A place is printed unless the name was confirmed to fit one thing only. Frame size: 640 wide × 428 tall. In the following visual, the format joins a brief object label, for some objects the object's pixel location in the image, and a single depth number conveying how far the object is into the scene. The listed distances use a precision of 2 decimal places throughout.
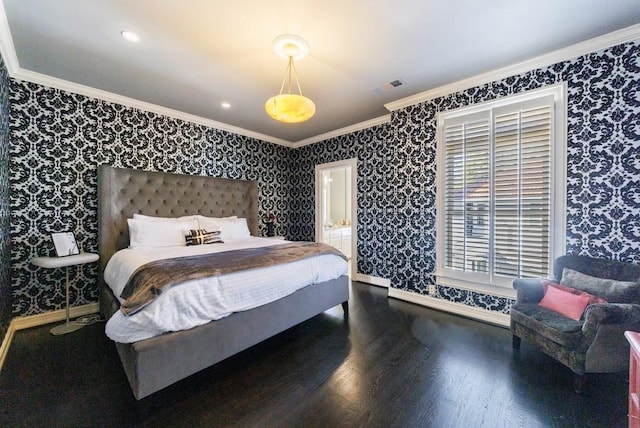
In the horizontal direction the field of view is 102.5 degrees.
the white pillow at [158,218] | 3.29
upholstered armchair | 1.74
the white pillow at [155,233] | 3.09
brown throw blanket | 1.67
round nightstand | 2.51
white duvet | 1.62
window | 2.57
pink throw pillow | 1.95
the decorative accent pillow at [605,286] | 1.89
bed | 1.62
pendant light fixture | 2.21
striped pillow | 3.31
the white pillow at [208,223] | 3.65
